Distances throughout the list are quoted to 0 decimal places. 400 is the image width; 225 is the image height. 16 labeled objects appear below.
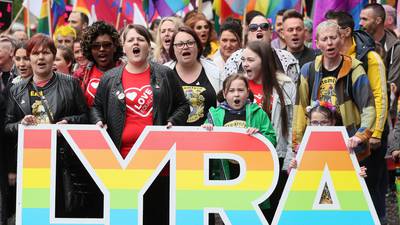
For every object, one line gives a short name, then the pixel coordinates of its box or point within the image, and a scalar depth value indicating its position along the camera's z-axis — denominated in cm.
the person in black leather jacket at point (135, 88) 738
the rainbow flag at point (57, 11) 1448
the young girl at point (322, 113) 753
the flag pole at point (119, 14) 1329
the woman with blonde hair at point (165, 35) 941
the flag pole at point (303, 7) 1232
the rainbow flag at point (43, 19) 1458
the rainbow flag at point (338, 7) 1107
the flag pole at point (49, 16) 1255
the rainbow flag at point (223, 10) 1291
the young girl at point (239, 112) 741
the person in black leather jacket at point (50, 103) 742
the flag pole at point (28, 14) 1358
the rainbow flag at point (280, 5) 1226
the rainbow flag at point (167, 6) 1269
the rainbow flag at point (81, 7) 1337
